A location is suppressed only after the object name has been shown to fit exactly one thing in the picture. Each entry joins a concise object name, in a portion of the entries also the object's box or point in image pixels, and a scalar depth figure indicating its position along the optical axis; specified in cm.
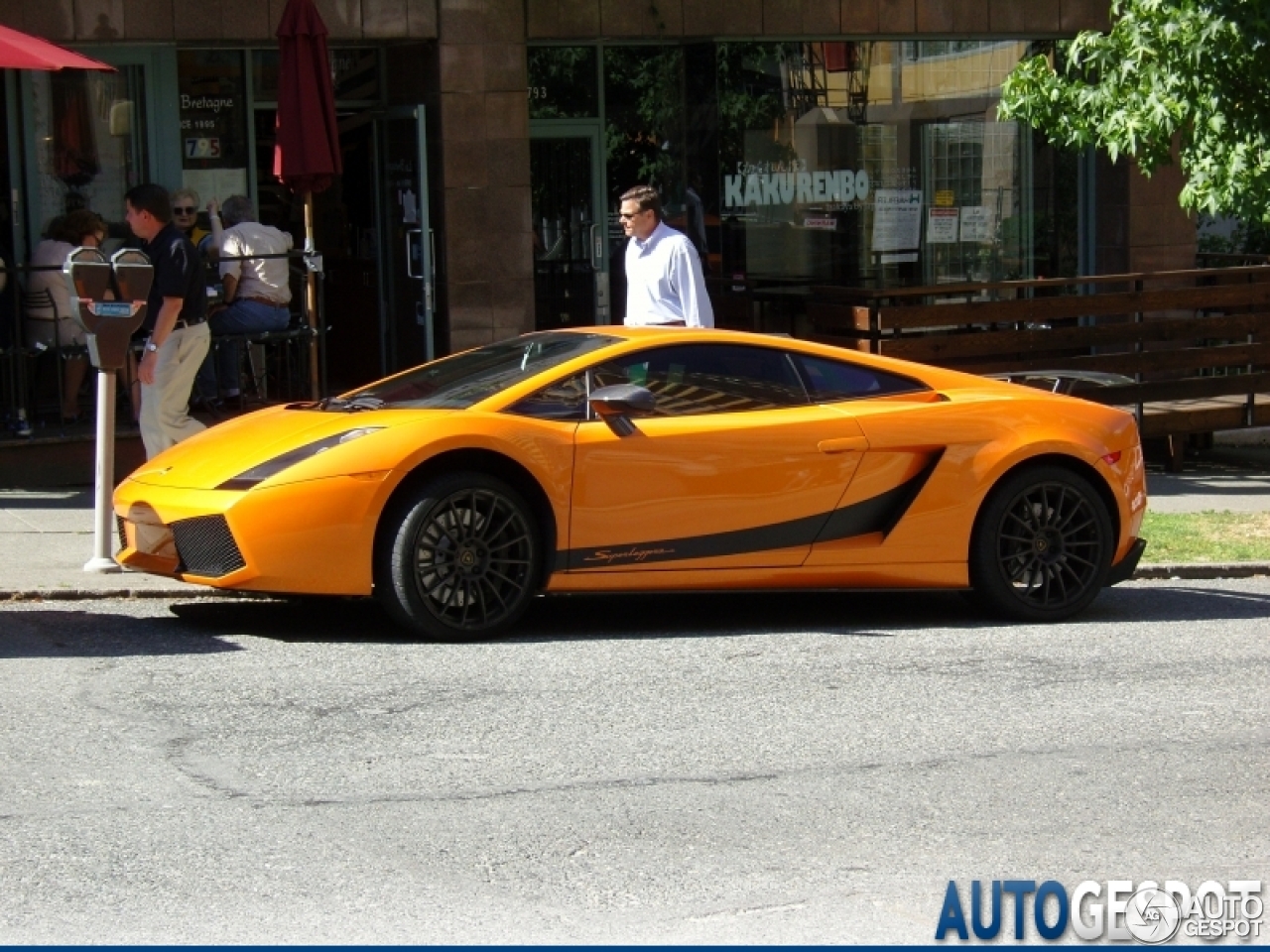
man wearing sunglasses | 1098
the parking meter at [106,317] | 964
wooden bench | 1434
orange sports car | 806
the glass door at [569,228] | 1609
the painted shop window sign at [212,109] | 1495
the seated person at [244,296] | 1338
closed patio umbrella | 1268
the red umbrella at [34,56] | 1114
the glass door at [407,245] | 1481
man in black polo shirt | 1065
